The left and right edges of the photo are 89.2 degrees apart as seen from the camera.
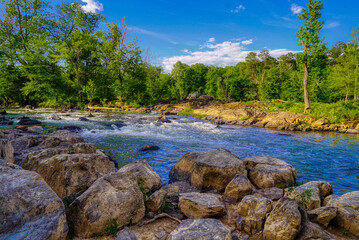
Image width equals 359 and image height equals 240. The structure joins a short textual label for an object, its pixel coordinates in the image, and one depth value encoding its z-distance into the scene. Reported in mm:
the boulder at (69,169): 4395
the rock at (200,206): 3979
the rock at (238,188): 5008
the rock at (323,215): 3736
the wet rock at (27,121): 16359
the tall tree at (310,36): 29000
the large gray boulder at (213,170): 5766
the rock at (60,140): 8295
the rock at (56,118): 20500
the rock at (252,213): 3709
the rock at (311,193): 4453
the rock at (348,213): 3627
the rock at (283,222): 3287
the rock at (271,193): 5098
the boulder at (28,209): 2559
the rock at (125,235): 3104
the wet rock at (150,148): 11005
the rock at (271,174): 5895
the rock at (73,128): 15055
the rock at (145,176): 5104
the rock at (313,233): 3283
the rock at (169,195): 4184
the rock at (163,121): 23859
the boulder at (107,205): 3301
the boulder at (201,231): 2960
